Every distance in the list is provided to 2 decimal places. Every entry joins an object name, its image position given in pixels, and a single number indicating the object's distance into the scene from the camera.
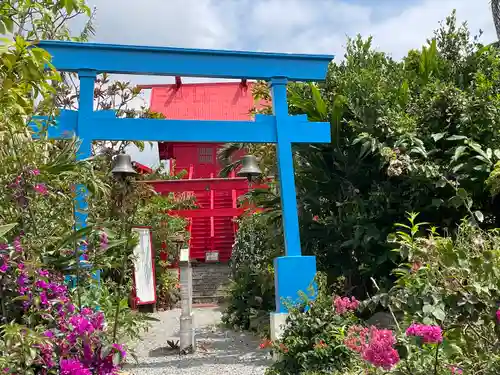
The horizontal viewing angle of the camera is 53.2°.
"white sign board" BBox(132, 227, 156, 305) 10.41
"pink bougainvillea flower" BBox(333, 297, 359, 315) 4.55
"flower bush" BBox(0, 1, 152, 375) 2.78
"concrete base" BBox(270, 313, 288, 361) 5.78
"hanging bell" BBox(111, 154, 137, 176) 5.87
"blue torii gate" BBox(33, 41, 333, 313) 5.91
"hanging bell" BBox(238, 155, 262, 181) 6.63
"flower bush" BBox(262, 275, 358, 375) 4.99
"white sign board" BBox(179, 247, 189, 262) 7.57
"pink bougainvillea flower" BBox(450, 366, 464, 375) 2.94
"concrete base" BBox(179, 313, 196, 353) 7.12
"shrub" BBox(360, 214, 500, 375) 2.85
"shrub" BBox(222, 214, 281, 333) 8.60
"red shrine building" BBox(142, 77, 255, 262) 13.38
